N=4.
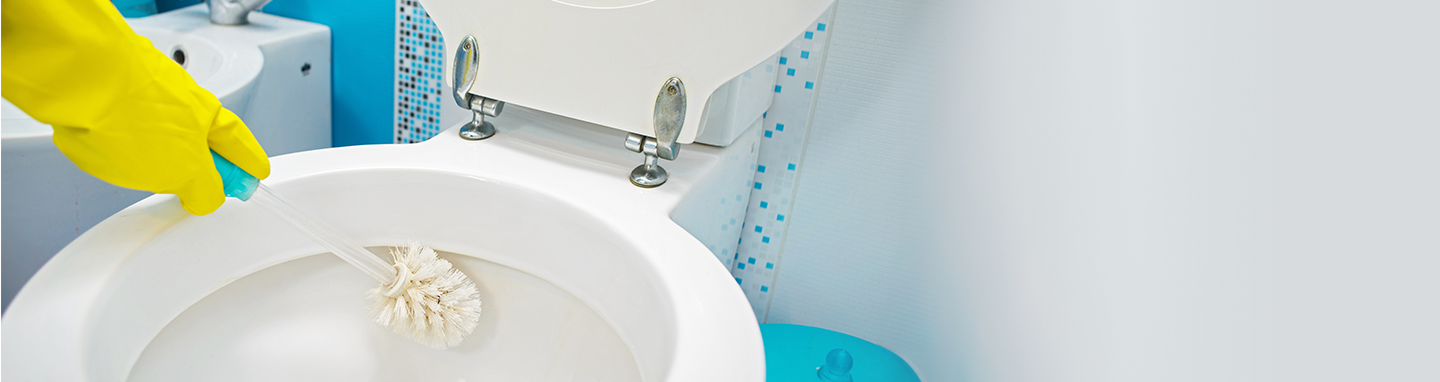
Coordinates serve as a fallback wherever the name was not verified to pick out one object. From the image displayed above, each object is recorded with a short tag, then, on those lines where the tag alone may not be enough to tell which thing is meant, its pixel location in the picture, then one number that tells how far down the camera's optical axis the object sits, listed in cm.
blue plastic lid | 83
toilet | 50
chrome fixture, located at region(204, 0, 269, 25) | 99
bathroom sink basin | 83
